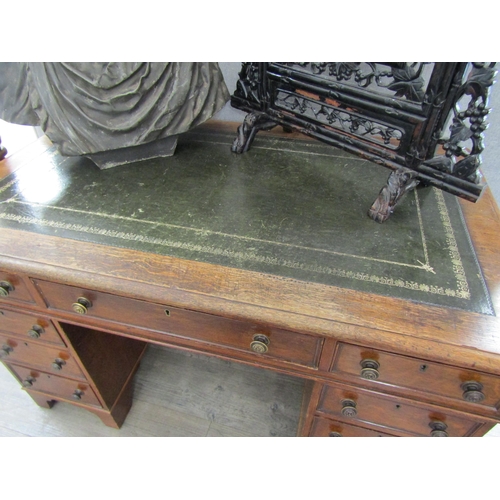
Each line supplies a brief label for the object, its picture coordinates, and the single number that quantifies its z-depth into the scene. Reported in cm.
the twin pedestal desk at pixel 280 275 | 70
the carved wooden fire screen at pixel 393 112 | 73
